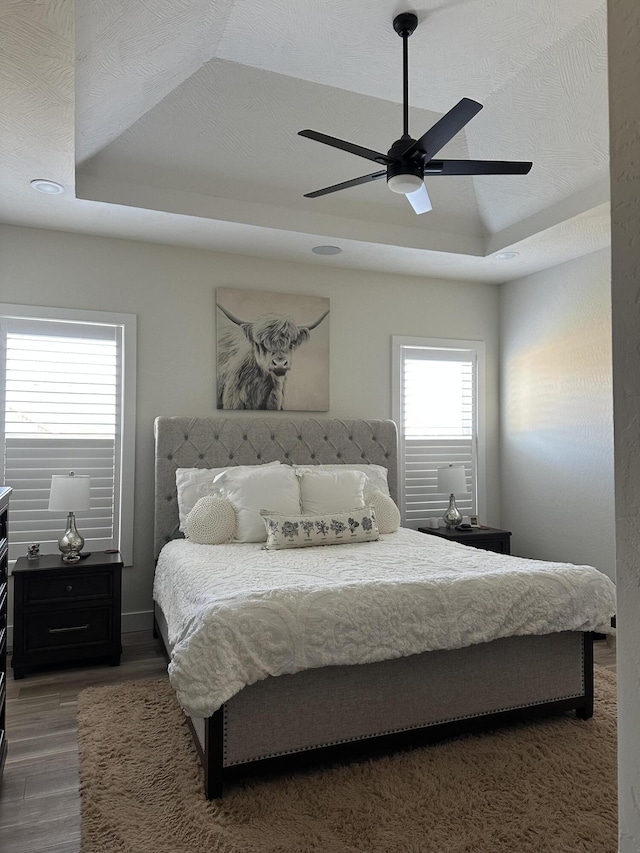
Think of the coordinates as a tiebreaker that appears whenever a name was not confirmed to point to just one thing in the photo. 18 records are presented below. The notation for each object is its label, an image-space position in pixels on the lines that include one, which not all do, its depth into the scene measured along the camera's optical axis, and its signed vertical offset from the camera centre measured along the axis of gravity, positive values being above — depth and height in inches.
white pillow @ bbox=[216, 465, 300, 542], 145.9 -14.4
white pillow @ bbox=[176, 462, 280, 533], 155.1 -12.9
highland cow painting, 178.4 +25.2
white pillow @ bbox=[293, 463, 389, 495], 175.3 -11.0
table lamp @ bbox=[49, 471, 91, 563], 143.9 -15.2
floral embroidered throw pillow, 137.9 -21.6
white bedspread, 86.7 -27.7
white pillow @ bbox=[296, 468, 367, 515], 151.8 -14.2
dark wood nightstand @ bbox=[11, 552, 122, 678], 136.6 -40.5
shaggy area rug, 79.0 -52.2
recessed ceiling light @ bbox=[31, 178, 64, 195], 130.1 +53.6
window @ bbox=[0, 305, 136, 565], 157.8 +4.9
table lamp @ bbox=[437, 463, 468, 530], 189.2 -15.0
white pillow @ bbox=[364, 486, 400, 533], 158.6 -19.6
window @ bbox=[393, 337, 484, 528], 201.5 +6.2
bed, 90.0 -42.3
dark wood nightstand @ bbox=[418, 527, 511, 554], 185.0 -31.1
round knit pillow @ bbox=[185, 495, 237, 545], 144.3 -20.6
